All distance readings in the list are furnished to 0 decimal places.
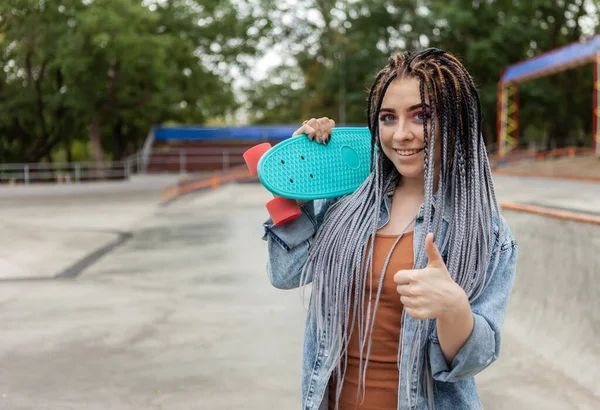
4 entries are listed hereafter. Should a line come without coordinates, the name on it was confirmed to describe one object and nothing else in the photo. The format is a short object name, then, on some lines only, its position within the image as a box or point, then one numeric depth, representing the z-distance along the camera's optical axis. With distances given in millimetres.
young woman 1661
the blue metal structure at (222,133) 37406
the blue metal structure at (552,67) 21792
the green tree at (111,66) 27062
